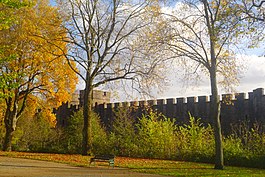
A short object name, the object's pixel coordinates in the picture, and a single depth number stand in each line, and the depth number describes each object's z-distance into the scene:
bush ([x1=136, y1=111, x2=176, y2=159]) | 21.27
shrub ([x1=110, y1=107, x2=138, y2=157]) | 23.11
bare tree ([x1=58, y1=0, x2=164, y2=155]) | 21.69
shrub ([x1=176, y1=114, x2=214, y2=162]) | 19.33
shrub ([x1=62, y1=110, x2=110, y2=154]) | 24.47
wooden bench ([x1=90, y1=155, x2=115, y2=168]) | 14.54
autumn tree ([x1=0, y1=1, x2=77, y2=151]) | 23.02
